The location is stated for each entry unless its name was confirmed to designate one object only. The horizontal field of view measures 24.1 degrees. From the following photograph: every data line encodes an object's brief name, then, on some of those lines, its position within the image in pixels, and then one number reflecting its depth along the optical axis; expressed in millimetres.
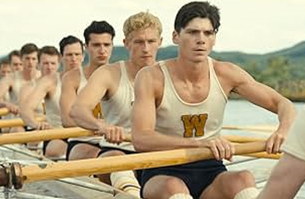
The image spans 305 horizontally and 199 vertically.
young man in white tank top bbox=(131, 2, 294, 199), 3236
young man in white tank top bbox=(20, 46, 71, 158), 6904
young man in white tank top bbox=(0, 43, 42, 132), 9336
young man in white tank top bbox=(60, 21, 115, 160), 5156
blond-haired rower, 4328
